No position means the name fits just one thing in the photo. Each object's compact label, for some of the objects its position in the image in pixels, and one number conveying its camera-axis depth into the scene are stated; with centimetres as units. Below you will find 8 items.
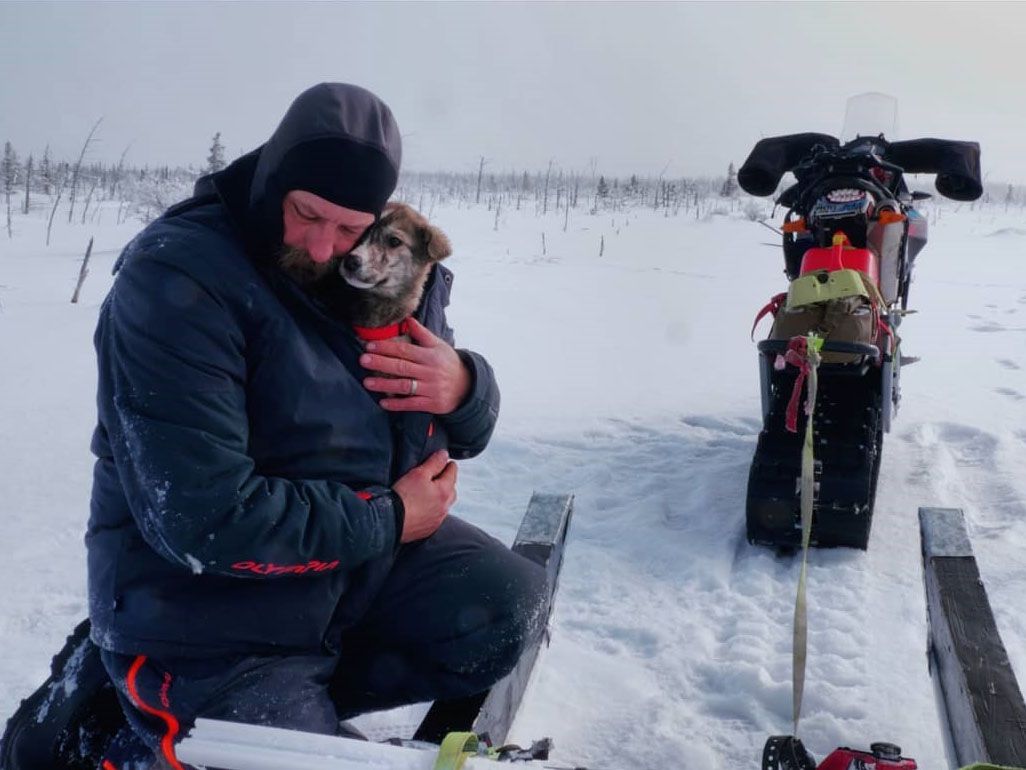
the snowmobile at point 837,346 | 280
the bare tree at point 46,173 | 4268
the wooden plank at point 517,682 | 184
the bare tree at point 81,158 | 1352
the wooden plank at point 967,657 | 161
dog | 180
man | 142
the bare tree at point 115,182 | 3531
